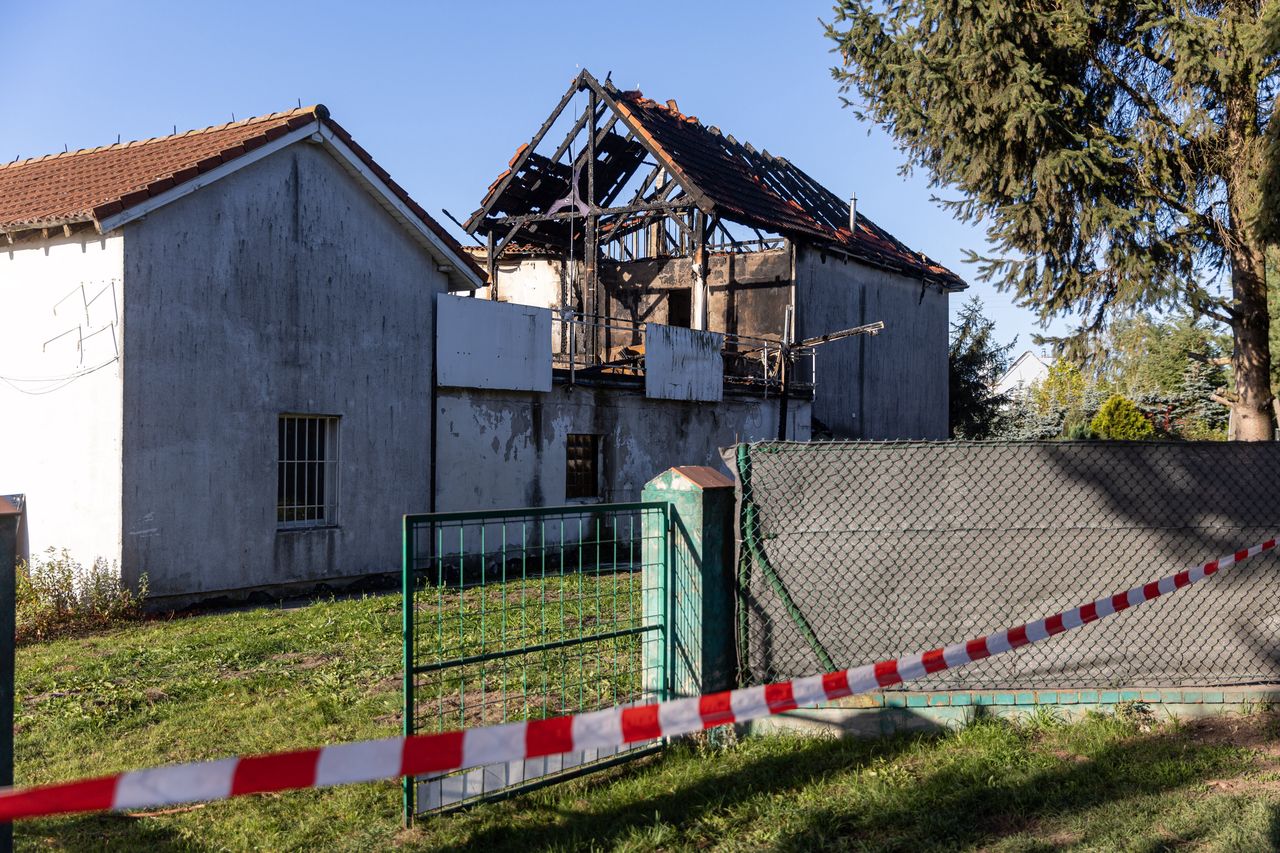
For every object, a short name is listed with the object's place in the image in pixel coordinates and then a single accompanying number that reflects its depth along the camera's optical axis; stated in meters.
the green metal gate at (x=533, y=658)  4.74
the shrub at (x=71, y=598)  10.60
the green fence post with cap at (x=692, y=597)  5.72
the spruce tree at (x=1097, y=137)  10.91
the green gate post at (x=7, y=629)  3.69
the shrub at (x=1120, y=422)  28.78
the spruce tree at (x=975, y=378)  32.88
